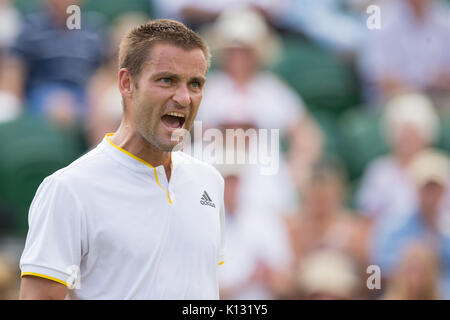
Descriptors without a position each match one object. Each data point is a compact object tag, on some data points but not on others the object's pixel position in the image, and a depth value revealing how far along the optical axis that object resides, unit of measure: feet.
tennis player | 12.66
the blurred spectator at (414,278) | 27.35
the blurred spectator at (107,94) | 30.60
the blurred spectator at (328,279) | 25.82
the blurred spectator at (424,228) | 29.22
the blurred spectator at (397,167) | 31.48
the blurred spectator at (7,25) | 34.93
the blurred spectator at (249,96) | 32.71
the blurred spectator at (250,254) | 27.61
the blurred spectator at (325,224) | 29.04
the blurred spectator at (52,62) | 33.81
